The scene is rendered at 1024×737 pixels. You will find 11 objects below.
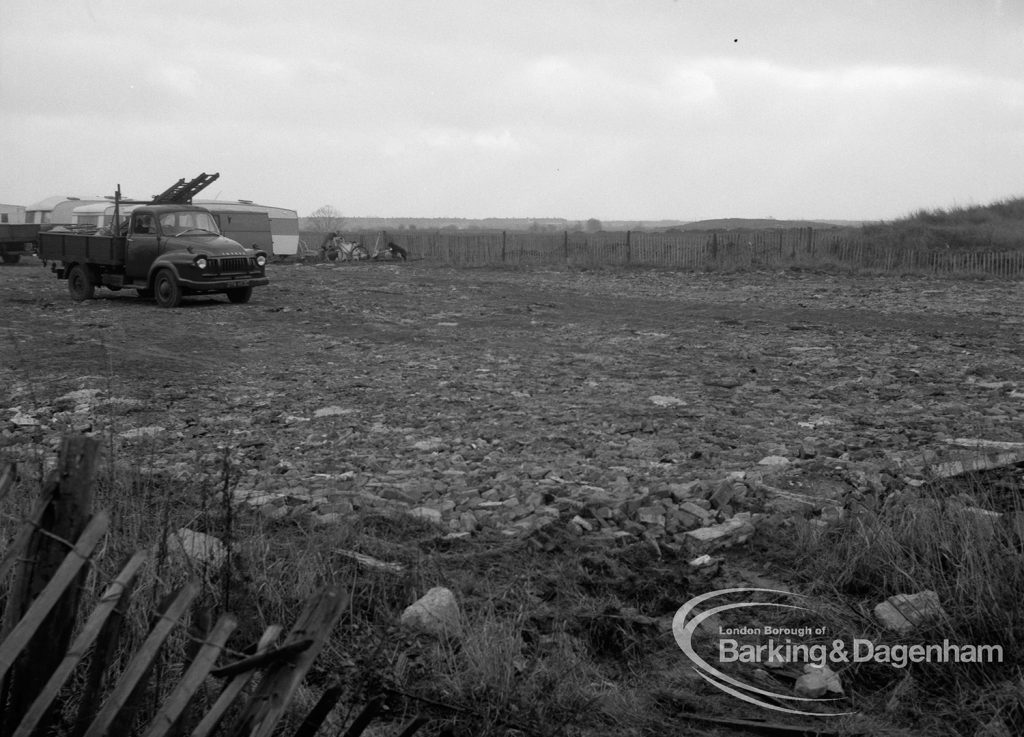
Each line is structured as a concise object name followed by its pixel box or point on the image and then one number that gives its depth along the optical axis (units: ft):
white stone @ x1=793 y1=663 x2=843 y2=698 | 10.03
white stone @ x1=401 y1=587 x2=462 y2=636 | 10.83
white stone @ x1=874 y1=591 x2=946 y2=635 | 10.81
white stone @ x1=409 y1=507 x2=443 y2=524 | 14.57
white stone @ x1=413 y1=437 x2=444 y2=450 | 19.70
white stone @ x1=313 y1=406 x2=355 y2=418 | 23.21
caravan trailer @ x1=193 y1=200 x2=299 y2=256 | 106.22
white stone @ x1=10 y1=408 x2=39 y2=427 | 22.15
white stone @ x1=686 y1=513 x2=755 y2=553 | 13.66
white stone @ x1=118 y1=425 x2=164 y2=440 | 19.89
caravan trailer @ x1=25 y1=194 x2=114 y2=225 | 110.52
